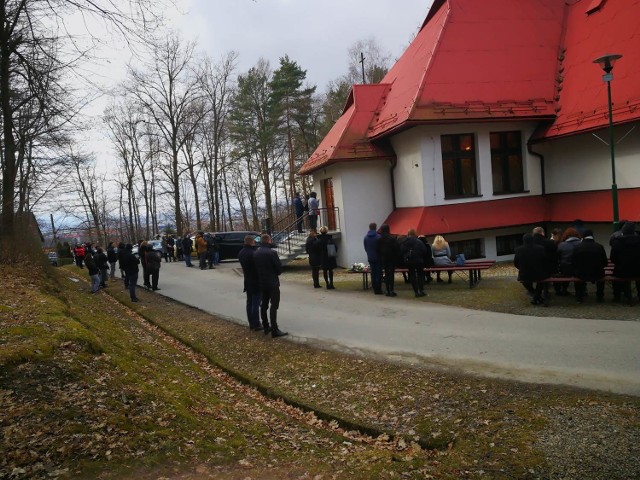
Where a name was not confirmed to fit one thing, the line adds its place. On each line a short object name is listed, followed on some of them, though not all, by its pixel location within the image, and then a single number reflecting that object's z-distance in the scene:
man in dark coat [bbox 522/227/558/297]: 10.70
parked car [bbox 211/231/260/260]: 27.50
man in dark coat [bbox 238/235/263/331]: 10.12
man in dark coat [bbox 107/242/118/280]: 21.59
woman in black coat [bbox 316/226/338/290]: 14.57
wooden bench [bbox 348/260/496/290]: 12.98
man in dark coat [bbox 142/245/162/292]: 17.23
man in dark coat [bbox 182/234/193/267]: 24.80
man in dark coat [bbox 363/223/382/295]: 13.05
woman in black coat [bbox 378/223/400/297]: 12.62
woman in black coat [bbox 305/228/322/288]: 14.80
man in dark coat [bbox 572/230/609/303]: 9.82
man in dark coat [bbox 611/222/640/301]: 9.52
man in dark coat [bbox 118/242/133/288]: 16.48
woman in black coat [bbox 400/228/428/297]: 12.27
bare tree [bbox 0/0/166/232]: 9.05
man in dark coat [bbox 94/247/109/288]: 18.38
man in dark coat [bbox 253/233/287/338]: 9.24
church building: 16.03
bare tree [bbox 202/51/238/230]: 43.72
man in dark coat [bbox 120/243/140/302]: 15.51
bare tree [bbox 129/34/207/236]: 39.47
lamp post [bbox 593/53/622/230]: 11.88
